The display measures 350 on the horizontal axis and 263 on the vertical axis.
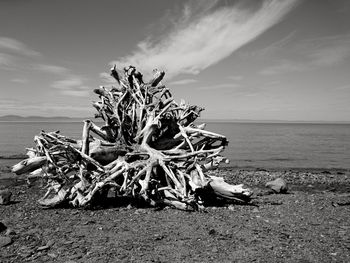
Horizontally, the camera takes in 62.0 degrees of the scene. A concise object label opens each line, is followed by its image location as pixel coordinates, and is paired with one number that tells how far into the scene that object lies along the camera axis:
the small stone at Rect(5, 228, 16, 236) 6.12
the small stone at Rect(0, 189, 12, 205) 8.75
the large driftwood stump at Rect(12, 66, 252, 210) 8.22
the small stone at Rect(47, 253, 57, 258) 5.15
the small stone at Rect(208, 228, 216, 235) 6.30
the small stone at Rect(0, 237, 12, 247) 5.58
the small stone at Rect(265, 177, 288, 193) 10.97
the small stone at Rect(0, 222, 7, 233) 6.35
